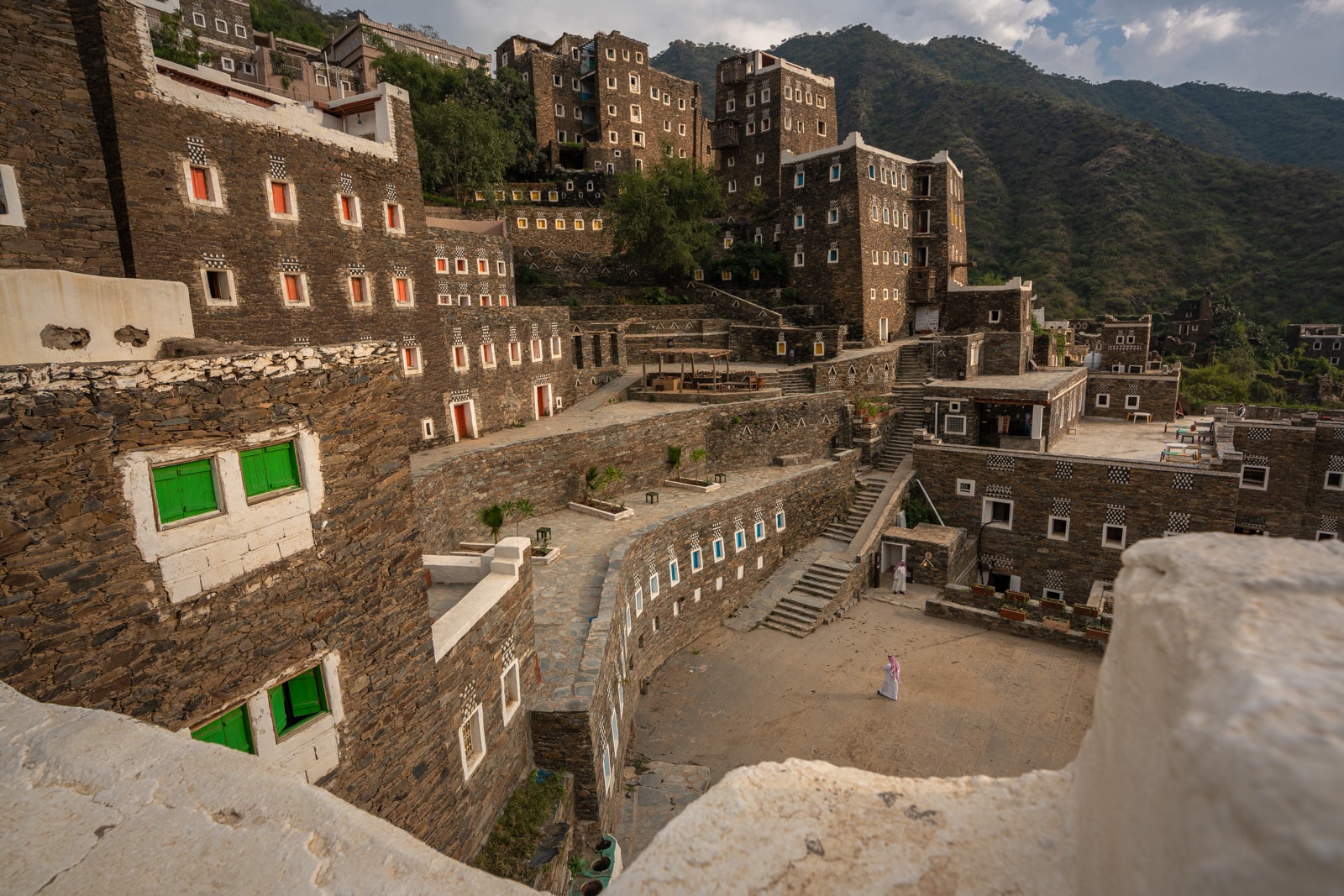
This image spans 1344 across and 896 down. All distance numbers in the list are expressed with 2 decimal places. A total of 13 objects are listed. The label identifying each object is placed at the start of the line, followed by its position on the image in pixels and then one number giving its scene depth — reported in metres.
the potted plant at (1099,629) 16.87
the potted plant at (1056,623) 17.58
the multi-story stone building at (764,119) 43.28
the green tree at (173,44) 31.89
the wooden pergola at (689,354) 25.58
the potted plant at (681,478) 21.20
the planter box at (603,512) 18.08
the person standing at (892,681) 14.76
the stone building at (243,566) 4.04
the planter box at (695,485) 21.14
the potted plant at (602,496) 18.30
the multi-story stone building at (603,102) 50.12
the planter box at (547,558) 14.86
